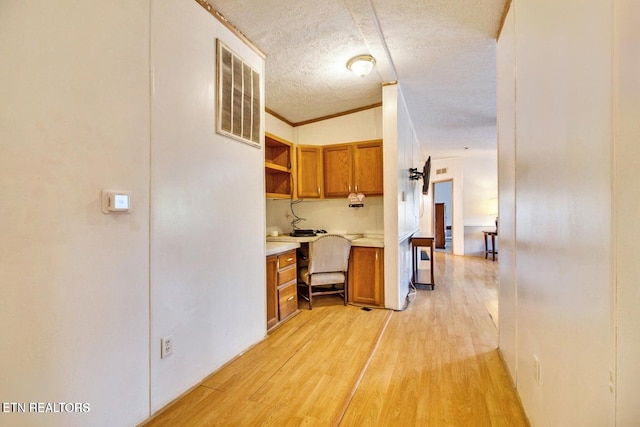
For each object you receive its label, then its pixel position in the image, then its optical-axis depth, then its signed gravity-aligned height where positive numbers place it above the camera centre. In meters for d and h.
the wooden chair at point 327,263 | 3.32 -0.60
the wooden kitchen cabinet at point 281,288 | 2.82 -0.80
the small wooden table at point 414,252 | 4.24 -0.64
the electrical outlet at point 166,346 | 1.63 -0.79
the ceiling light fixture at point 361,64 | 2.73 +1.50
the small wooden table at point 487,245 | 6.66 -0.81
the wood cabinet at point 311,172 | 3.94 +0.60
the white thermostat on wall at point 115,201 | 1.35 +0.07
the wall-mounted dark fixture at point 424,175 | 4.54 +0.65
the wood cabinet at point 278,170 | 3.77 +0.60
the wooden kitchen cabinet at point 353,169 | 3.73 +0.63
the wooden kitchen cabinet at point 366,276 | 3.41 -0.78
